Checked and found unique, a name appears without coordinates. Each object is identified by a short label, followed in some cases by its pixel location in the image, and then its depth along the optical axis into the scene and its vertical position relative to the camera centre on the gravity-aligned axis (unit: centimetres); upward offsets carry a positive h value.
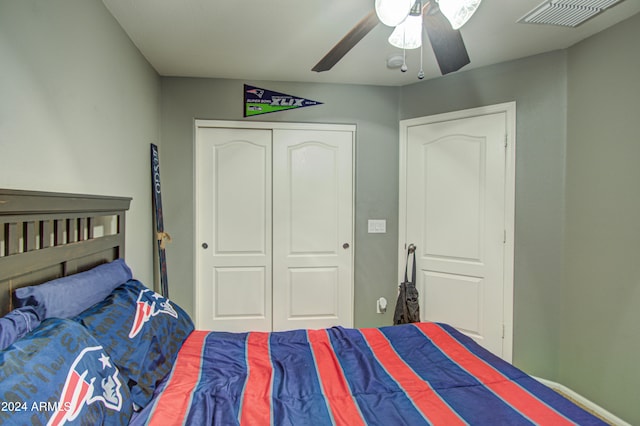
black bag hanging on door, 278 -85
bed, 86 -64
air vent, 171 +111
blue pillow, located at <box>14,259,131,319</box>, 104 -31
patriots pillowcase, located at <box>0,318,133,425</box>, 71 -43
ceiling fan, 120 +76
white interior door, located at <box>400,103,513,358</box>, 262 -8
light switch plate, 307 -17
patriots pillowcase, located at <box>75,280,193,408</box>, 111 -49
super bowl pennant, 292 +99
